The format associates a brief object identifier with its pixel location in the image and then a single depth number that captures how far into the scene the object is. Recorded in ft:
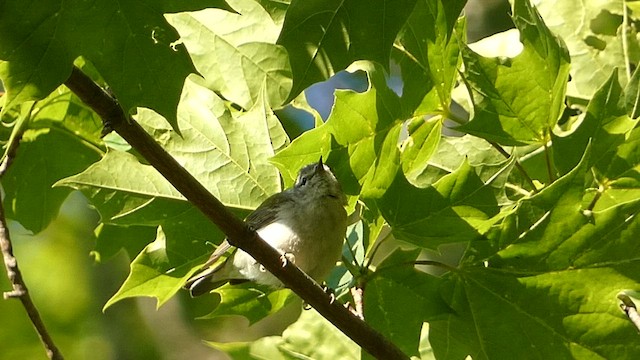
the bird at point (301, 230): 18.01
